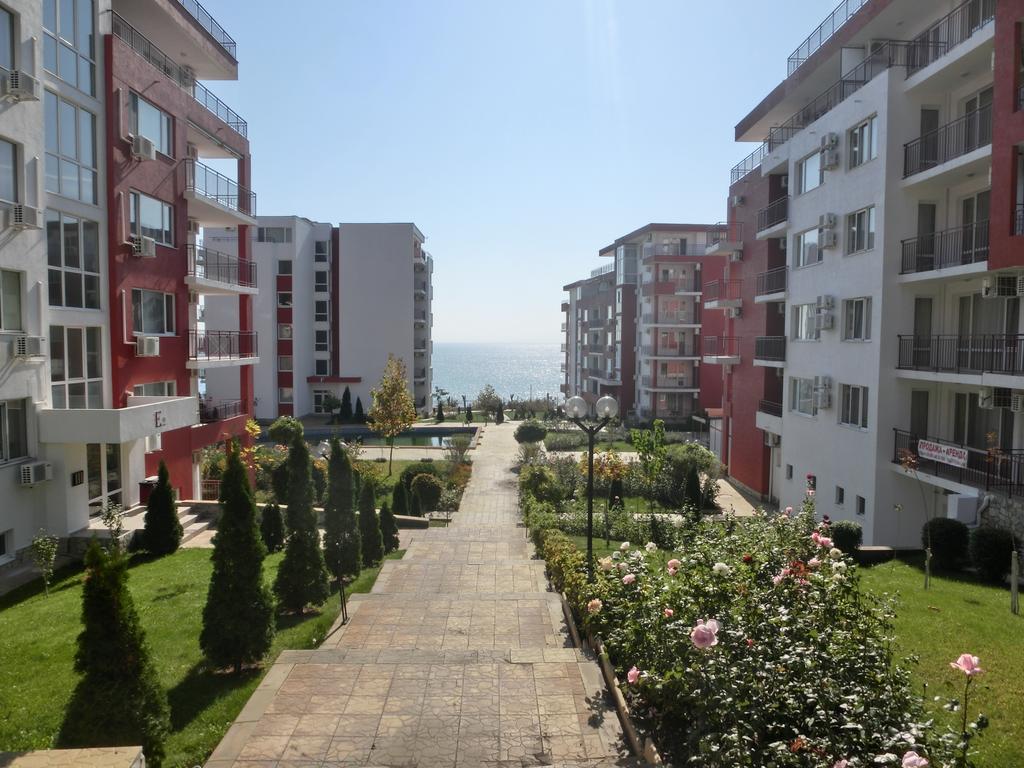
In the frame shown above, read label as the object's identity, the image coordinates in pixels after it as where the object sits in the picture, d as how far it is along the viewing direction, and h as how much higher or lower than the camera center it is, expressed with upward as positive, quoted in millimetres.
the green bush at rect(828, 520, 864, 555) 15672 -3835
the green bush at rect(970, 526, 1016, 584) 12547 -3346
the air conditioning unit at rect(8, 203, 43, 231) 14305 +2517
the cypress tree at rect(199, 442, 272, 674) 8938 -2900
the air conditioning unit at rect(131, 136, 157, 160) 18000 +4864
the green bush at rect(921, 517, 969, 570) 13508 -3396
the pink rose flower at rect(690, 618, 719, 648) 5520 -2099
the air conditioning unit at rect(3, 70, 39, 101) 13945 +4907
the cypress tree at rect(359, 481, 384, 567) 15898 -3789
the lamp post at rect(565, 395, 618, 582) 12359 -984
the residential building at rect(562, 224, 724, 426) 47625 +1779
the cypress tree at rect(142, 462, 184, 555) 16484 -3830
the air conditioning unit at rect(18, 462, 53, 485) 14833 -2518
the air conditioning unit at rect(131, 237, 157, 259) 18266 +2492
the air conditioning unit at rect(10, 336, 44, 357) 14547 +21
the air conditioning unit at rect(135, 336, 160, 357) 18531 +66
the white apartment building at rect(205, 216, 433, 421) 52094 +3199
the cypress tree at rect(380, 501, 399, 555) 17266 -4128
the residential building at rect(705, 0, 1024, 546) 14812 +2094
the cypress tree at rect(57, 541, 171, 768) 6301 -2757
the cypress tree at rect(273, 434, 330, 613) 11641 -3369
